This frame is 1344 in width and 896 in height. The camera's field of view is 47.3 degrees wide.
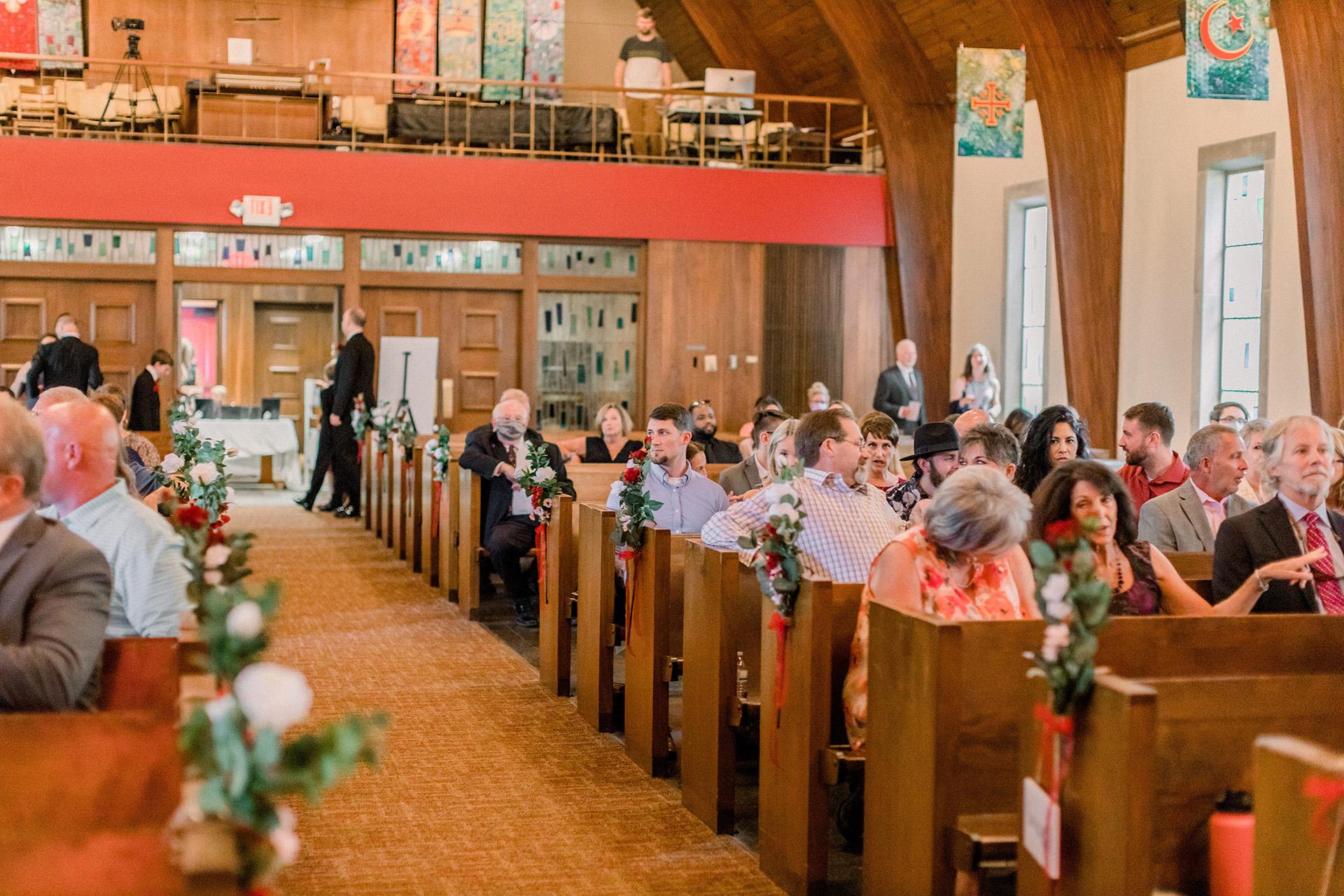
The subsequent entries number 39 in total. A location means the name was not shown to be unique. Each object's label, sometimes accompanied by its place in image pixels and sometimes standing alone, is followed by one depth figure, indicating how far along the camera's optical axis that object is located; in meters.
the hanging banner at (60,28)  16.42
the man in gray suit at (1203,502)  5.41
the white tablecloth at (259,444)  14.08
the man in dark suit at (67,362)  12.38
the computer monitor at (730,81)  14.77
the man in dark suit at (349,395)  11.98
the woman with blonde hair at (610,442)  8.77
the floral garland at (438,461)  8.80
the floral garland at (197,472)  5.68
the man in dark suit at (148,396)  13.02
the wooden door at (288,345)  16.28
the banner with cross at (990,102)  11.35
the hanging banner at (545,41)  17.45
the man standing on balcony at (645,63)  15.33
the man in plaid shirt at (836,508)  4.59
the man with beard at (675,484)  6.32
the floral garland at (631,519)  5.34
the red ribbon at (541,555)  6.68
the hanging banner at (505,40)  17.22
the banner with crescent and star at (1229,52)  8.70
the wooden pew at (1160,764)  2.62
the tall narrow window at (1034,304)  13.72
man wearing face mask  7.92
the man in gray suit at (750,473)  6.87
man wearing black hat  6.09
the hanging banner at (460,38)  17.17
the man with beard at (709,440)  9.48
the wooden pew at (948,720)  3.22
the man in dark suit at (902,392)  13.05
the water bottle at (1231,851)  2.84
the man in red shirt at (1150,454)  6.09
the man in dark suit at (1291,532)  4.26
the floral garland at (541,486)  6.64
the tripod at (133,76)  14.51
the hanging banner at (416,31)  17.12
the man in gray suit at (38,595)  2.64
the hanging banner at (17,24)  16.34
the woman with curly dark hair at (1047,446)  5.87
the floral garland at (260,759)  2.08
